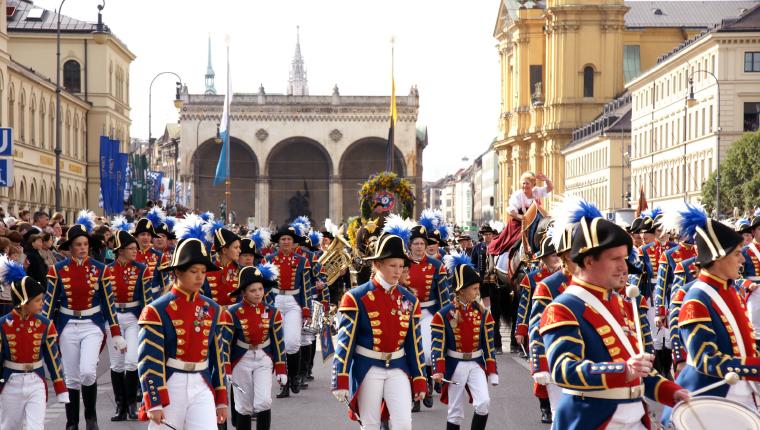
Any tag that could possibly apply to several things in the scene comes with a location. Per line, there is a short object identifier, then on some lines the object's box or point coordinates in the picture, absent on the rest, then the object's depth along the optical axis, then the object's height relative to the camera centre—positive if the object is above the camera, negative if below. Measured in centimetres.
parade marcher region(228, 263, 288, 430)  1148 -125
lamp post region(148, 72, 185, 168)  5531 +464
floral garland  3052 +49
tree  5625 +160
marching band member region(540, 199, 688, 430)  627 -61
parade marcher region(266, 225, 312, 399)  1588 -102
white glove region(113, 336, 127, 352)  1241 -126
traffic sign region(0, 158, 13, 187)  2300 +69
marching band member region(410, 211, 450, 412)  1397 -77
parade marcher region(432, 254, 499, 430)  1106 -121
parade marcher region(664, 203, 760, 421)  756 -58
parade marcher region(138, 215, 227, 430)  879 -97
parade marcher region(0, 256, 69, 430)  1042 -121
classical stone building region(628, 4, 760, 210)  7012 +609
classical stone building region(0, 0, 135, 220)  6719 +671
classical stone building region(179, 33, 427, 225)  11156 +541
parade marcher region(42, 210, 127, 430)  1252 -103
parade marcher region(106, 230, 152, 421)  1384 -84
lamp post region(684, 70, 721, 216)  5341 +157
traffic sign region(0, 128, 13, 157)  2338 +126
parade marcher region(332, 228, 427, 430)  977 -103
